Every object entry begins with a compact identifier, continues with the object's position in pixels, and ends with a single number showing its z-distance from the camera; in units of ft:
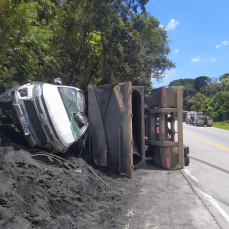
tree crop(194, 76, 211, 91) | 411.75
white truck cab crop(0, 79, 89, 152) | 19.30
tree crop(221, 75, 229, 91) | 166.50
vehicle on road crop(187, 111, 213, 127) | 132.04
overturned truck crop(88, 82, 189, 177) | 22.62
